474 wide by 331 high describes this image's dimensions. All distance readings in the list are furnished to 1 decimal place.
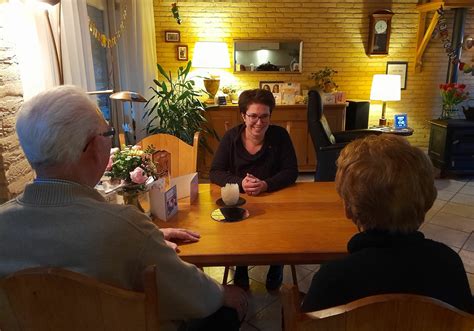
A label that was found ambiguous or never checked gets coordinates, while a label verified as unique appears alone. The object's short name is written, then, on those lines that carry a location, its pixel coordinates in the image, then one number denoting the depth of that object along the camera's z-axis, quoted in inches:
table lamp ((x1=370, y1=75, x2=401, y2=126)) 181.5
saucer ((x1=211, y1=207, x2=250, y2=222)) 58.3
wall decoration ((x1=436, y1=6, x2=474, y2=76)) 195.0
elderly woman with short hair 31.2
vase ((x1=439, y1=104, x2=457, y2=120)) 187.3
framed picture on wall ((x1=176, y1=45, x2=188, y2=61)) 196.5
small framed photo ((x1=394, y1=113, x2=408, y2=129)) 178.0
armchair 135.0
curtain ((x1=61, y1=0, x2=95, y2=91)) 76.5
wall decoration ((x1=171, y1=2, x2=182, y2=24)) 185.6
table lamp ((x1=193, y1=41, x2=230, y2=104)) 183.6
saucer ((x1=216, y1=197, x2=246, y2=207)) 64.8
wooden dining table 47.9
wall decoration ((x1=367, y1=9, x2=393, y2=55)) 195.2
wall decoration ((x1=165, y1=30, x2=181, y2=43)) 194.9
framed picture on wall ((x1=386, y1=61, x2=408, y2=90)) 207.5
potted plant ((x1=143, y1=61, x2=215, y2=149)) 162.4
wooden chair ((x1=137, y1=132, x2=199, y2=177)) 89.0
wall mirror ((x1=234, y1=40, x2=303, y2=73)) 199.0
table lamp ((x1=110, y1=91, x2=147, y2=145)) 61.7
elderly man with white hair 31.1
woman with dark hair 81.2
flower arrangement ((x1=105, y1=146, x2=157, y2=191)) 52.7
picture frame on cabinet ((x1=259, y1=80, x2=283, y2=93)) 199.6
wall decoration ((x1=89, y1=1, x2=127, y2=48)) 110.8
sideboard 180.2
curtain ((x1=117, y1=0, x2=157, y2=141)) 149.3
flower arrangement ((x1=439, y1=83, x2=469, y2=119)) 181.3
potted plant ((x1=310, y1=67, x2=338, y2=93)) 200.1
